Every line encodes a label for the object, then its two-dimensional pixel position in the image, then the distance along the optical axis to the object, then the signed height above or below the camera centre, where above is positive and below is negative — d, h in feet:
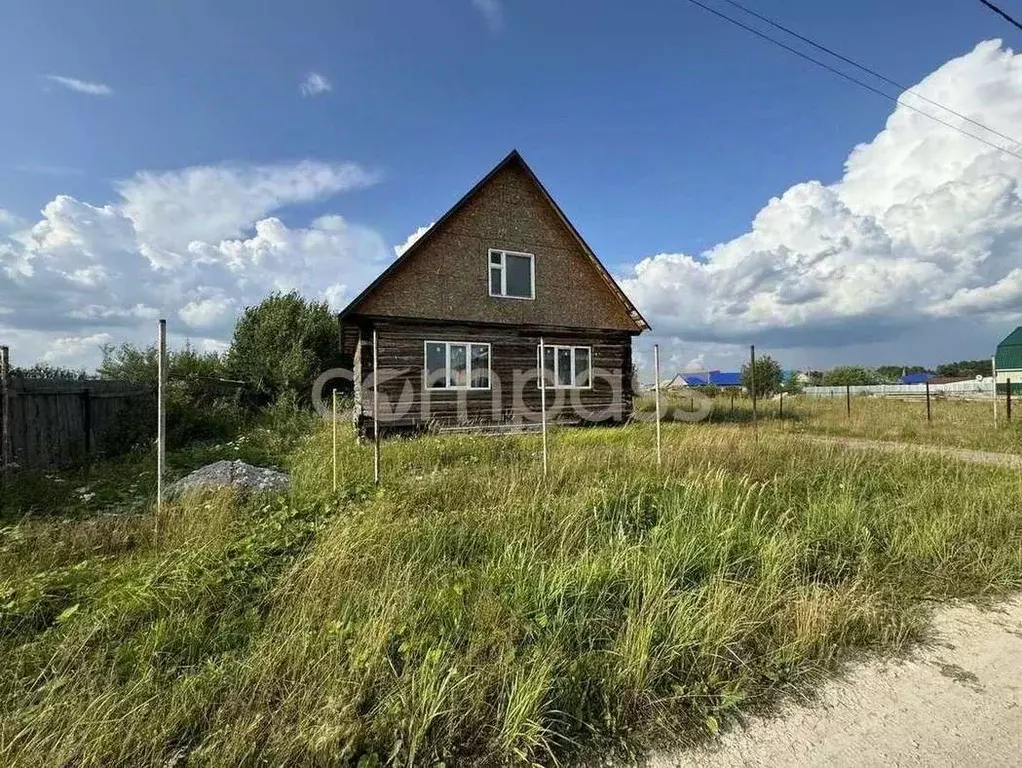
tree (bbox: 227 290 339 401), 74.38 +6.94
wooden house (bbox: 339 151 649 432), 42.78 +5.92
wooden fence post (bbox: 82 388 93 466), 31.48 -1.43
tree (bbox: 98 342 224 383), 64.23 +3.50
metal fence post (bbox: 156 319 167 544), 14.29 -0.53
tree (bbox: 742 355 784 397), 113.50 +1.65
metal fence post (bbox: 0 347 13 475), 23.35 -0.51
